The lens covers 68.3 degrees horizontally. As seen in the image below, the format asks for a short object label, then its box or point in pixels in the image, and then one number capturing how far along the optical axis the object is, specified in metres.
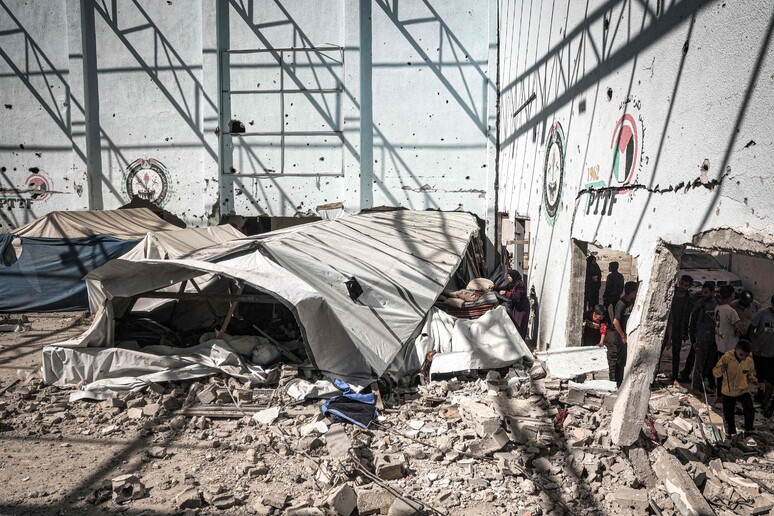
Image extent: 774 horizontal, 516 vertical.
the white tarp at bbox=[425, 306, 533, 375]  6.96
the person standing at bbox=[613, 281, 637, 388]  6.75
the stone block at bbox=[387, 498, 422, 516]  4.18
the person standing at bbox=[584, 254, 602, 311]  9.24
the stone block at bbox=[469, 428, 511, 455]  5.08
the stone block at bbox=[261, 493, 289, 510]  4.44
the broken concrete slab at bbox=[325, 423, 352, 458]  5.16
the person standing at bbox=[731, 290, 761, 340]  8.09
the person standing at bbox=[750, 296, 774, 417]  6.82
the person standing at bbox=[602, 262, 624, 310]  10.31
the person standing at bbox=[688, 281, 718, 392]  7.29
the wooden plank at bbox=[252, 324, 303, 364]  7.24
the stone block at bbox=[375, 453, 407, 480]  4.80
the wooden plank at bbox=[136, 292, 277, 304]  7.44
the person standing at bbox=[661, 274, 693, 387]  8.02
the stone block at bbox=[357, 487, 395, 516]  4.31
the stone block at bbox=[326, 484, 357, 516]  4.27
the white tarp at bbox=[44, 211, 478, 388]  6.52
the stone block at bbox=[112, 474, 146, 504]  4.56
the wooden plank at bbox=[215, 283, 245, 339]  7.39
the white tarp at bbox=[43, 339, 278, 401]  6.89
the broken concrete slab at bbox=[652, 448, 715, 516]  3.85
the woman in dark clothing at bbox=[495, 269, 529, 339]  8.59
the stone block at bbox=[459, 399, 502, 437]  5.30
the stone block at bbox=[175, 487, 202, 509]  4.40
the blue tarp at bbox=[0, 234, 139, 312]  11.84
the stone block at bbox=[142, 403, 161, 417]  6.11
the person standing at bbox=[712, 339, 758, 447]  5.63
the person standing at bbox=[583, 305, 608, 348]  7.13
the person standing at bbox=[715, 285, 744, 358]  6.98
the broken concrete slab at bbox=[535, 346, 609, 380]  6.20
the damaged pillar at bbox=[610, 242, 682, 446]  4.46
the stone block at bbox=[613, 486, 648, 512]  4.12
